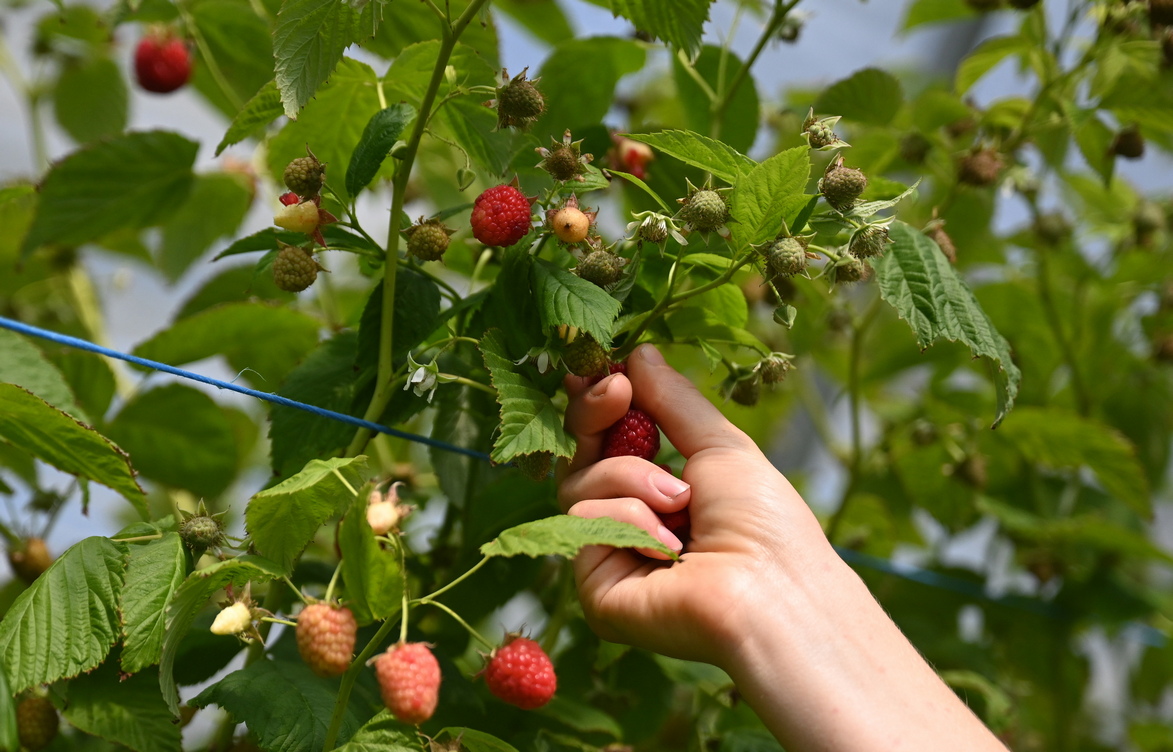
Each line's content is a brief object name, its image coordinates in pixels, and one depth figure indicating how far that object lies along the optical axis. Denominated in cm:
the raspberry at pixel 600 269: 62
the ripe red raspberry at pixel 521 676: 56
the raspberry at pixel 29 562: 85
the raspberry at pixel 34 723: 67
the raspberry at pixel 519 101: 61
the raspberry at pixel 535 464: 62
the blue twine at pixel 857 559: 59
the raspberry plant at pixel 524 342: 59
